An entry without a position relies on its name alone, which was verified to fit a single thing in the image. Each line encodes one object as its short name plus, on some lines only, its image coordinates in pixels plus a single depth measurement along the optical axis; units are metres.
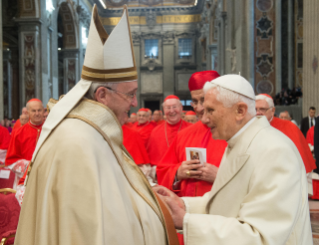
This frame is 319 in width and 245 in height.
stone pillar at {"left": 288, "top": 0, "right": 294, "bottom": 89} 14.09
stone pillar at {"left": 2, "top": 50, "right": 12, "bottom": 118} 18.46
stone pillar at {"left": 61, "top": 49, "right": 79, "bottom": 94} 21.69
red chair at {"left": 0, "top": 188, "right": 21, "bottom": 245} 3.09
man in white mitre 1.33
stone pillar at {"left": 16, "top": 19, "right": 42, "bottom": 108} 14.69
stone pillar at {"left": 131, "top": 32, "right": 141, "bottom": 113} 27.81
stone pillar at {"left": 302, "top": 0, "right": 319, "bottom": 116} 7.86
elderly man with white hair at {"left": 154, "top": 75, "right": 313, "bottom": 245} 1.52
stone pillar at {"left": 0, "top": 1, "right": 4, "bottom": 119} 9.91
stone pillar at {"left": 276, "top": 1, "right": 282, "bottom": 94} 11.23
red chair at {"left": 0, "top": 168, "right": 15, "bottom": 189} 5.17
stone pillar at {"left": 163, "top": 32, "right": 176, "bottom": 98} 28.02
